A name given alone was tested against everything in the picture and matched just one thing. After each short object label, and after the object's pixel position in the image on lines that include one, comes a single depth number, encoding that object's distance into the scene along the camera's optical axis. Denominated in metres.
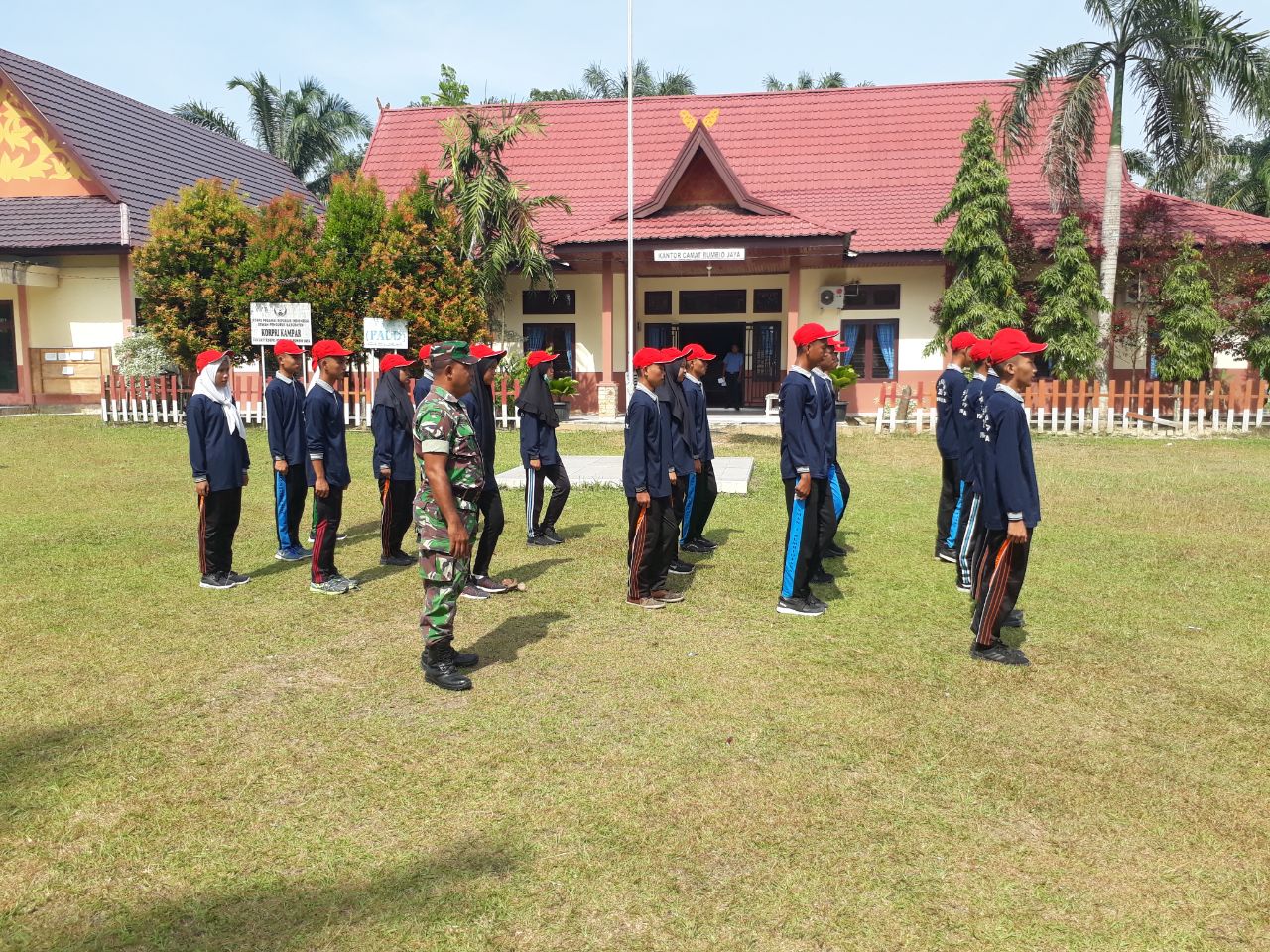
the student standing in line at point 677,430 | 6.65
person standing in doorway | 22.33
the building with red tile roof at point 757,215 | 20.02
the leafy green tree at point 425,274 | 17.91
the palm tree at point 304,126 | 36.75
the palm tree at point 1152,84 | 16.73
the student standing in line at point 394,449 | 7.49
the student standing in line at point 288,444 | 7.41
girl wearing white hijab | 6.83
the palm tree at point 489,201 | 18.89
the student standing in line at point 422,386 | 7.67
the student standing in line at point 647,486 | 6.30
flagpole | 17.62
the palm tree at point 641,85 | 41.03
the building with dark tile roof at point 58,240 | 21.45
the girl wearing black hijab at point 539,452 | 8.36
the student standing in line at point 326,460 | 6.84
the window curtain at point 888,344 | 21.12
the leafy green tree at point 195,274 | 17.56
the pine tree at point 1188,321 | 17.34
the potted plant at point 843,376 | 16.56
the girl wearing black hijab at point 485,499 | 6.89
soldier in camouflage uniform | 4.78
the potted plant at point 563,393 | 17.48
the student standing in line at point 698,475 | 8.02
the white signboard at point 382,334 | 16.95
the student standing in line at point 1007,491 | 5.03
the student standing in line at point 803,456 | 5.97
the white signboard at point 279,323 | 15.88
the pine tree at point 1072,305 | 17.48
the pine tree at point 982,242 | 17.92
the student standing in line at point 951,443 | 7.27
